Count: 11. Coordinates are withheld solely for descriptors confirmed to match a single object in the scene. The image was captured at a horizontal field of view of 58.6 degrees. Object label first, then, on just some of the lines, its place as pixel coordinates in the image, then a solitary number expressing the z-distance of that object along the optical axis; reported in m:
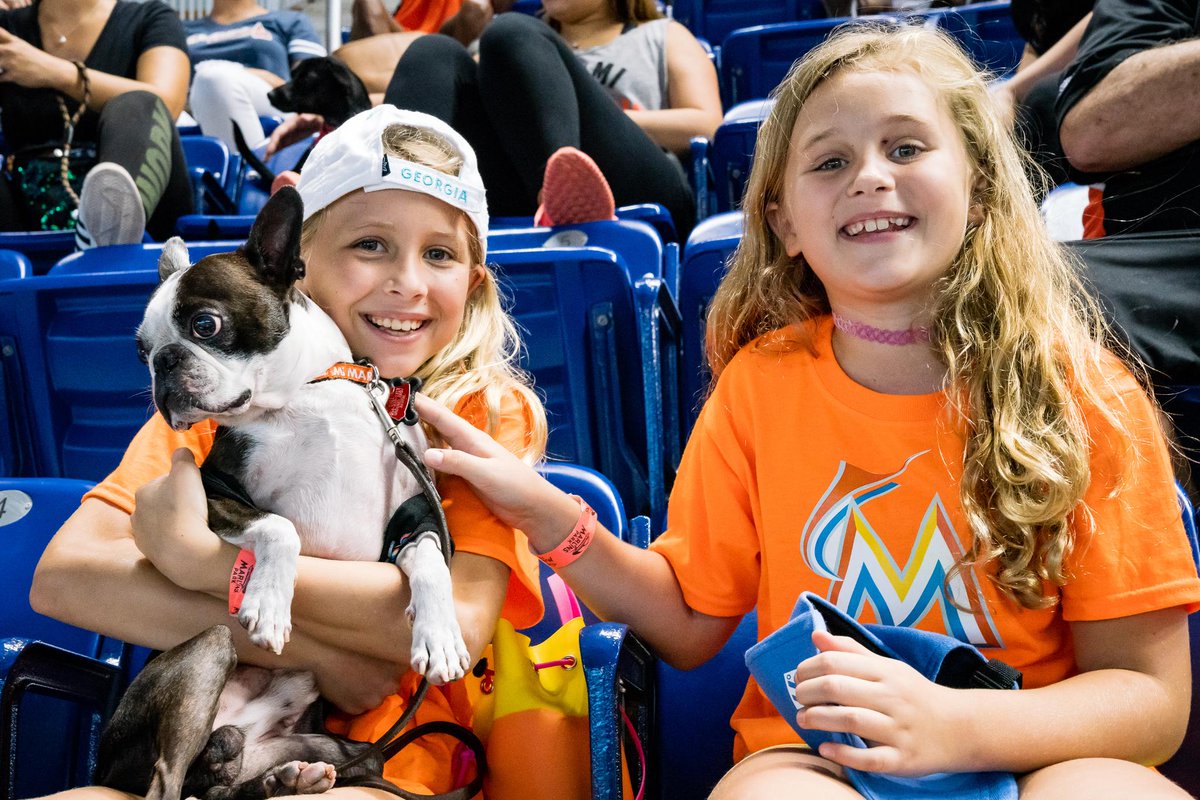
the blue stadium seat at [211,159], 4.36
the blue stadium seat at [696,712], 1.43
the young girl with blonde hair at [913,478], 1.25
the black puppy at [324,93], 3.90
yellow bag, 1.48
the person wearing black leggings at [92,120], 2.90
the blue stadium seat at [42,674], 1.41
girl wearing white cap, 1.45
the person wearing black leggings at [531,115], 3.20
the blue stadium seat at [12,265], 2.76
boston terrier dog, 1.33
